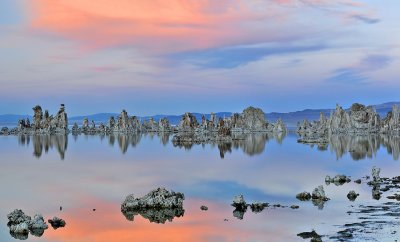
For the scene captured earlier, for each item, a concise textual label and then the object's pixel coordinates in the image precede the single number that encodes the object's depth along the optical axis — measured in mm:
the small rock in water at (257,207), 36406
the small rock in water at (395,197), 39181
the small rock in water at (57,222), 31616
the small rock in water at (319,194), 40444
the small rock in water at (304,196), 41234
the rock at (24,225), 29094
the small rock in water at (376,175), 50881
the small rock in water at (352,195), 40938
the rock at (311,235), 27623
